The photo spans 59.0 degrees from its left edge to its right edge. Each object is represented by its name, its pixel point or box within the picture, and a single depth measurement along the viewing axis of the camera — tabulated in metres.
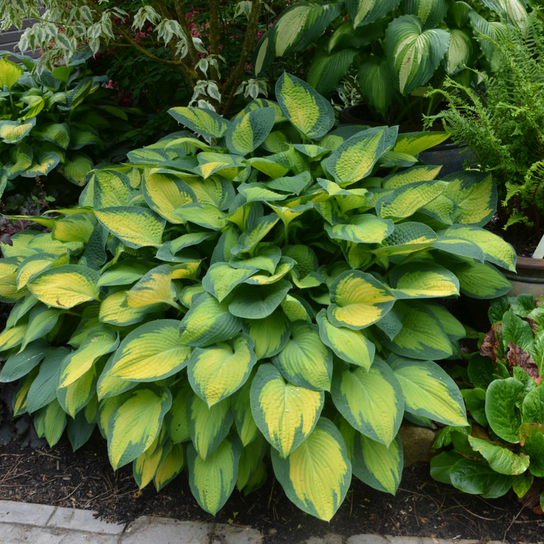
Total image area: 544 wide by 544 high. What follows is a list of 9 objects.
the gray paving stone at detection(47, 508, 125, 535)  1.57
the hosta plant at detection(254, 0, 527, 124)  1.83
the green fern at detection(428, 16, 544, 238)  1.67
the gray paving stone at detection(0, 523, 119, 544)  1.54
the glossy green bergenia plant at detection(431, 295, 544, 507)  1.43
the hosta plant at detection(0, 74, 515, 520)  1.37
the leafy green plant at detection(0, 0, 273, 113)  2.20
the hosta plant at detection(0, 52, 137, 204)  2.53
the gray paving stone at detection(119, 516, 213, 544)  1.50
